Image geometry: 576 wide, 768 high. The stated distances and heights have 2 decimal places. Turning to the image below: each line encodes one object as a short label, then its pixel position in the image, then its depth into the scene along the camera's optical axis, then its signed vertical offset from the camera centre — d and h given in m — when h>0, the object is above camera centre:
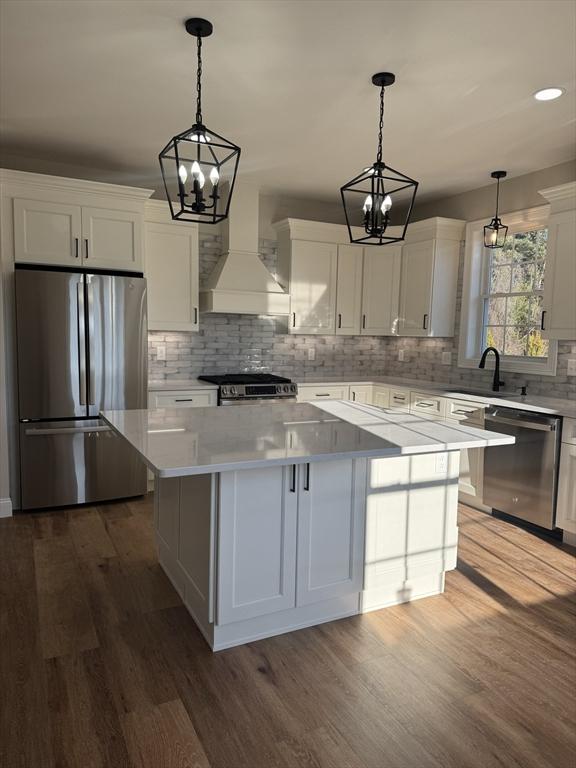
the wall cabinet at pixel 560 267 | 3.89 +0.53
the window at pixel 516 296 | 4.66 +0.38
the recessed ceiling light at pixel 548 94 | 3.05 +1.38
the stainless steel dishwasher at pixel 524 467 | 3.79 -0.93
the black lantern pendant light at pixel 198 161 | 2.06 +0.65
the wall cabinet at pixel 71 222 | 3.98 +0.80
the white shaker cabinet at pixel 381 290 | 5.66 +0.47
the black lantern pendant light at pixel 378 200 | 2.36 +0.60
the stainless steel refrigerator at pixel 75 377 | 4.01 -0.36
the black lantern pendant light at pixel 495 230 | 4.49 +0.90
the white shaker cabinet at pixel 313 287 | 5.40 +0.47
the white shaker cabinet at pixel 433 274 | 5.18 +0.60
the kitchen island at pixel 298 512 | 2.31 -0.84
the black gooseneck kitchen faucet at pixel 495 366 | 4.70 -0.24
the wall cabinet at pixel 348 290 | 5.62 +0.47
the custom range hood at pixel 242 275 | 4.99 +0.53
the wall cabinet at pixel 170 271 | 4.71 +0.53
